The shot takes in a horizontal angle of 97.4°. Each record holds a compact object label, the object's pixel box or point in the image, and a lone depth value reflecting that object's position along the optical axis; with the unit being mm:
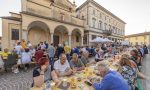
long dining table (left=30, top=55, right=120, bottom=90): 1433
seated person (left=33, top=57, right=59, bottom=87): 1441
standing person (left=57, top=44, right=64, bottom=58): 5134
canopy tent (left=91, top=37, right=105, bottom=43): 8052
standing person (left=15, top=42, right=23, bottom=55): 4382
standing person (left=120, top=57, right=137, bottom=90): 1800
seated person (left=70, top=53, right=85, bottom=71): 2484
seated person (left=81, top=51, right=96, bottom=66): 2912
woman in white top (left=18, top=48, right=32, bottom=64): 3956
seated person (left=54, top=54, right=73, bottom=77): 2123
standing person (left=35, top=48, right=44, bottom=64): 3945
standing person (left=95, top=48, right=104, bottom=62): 4103
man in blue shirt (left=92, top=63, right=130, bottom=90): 1225
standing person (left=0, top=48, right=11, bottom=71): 3807
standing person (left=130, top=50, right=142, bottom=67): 2875
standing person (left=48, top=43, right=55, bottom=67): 4849
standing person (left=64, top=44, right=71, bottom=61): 5258
